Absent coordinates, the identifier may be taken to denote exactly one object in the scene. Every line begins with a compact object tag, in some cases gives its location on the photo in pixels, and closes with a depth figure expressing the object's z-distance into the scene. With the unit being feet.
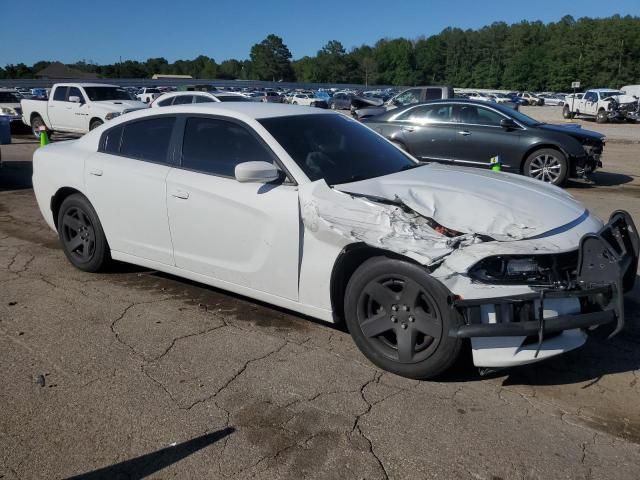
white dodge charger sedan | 10.60
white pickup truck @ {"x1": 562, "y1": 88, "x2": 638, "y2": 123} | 109.09
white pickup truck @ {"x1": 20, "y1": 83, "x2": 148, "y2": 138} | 54.90
